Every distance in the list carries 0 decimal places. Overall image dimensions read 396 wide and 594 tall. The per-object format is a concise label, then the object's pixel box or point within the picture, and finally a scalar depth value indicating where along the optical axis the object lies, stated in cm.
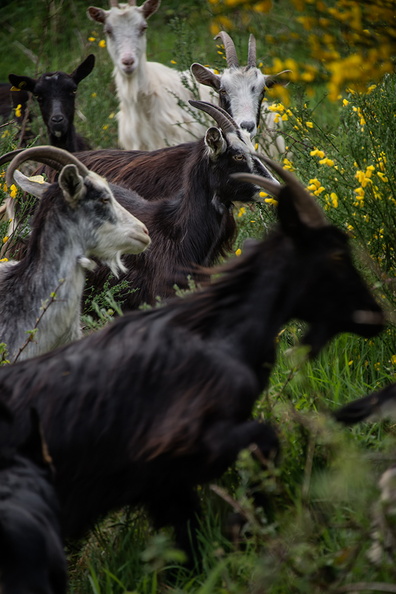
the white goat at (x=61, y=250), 1026
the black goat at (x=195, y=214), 1317
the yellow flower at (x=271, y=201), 1184
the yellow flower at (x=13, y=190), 1176
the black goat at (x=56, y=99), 1773
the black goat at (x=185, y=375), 752
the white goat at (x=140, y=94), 1958
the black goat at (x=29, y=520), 624
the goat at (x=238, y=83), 1712
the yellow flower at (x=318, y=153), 1094
